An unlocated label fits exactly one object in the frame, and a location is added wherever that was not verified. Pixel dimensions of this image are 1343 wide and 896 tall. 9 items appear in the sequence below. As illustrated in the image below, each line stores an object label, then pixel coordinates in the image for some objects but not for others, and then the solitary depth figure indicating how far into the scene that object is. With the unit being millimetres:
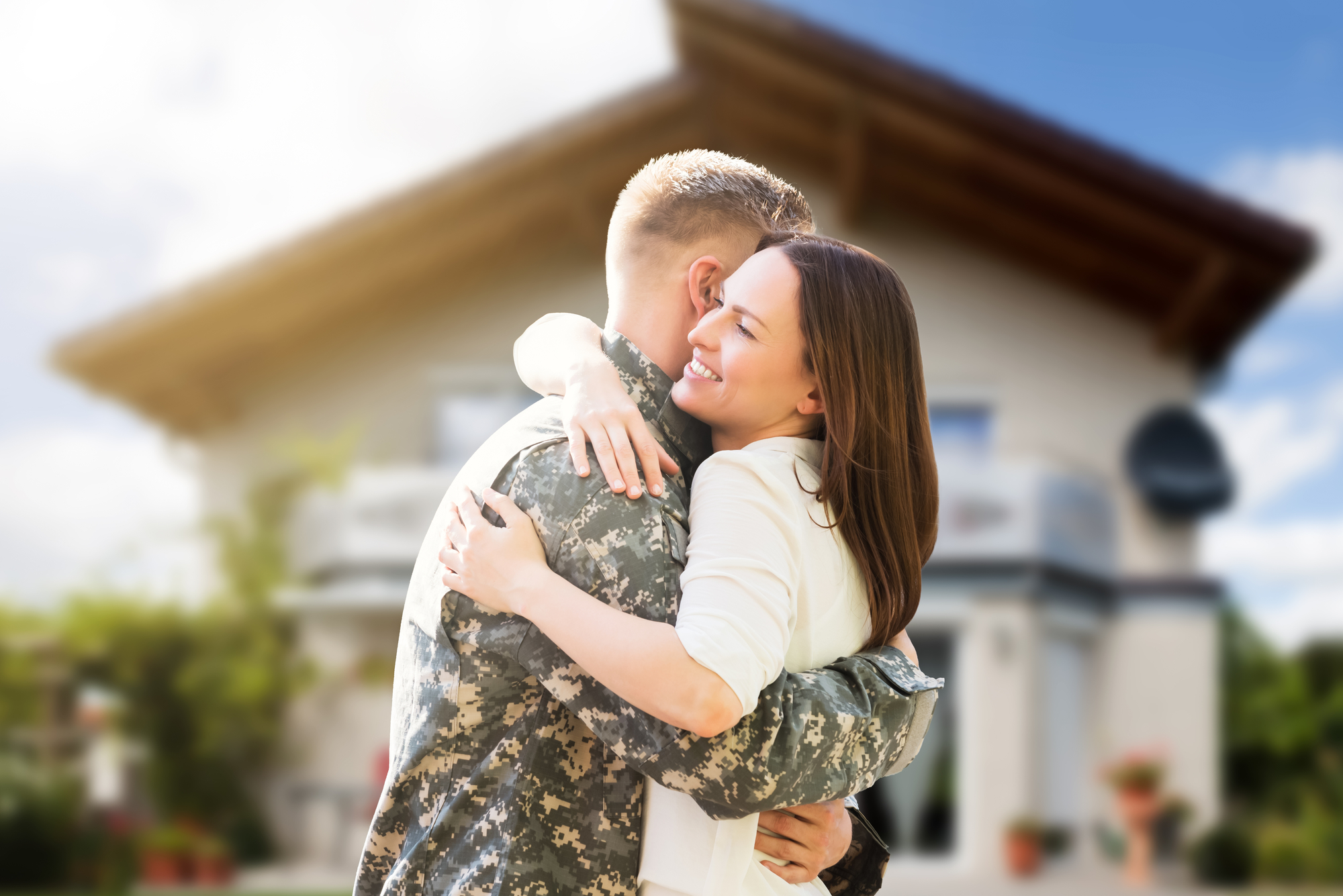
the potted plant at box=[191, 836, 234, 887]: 12253
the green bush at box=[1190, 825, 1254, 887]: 11633
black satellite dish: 12180
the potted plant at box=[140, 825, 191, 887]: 12242
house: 11297
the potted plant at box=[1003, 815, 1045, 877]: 11102
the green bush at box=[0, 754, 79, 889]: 11344
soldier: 1604
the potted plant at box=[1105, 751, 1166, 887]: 11688
